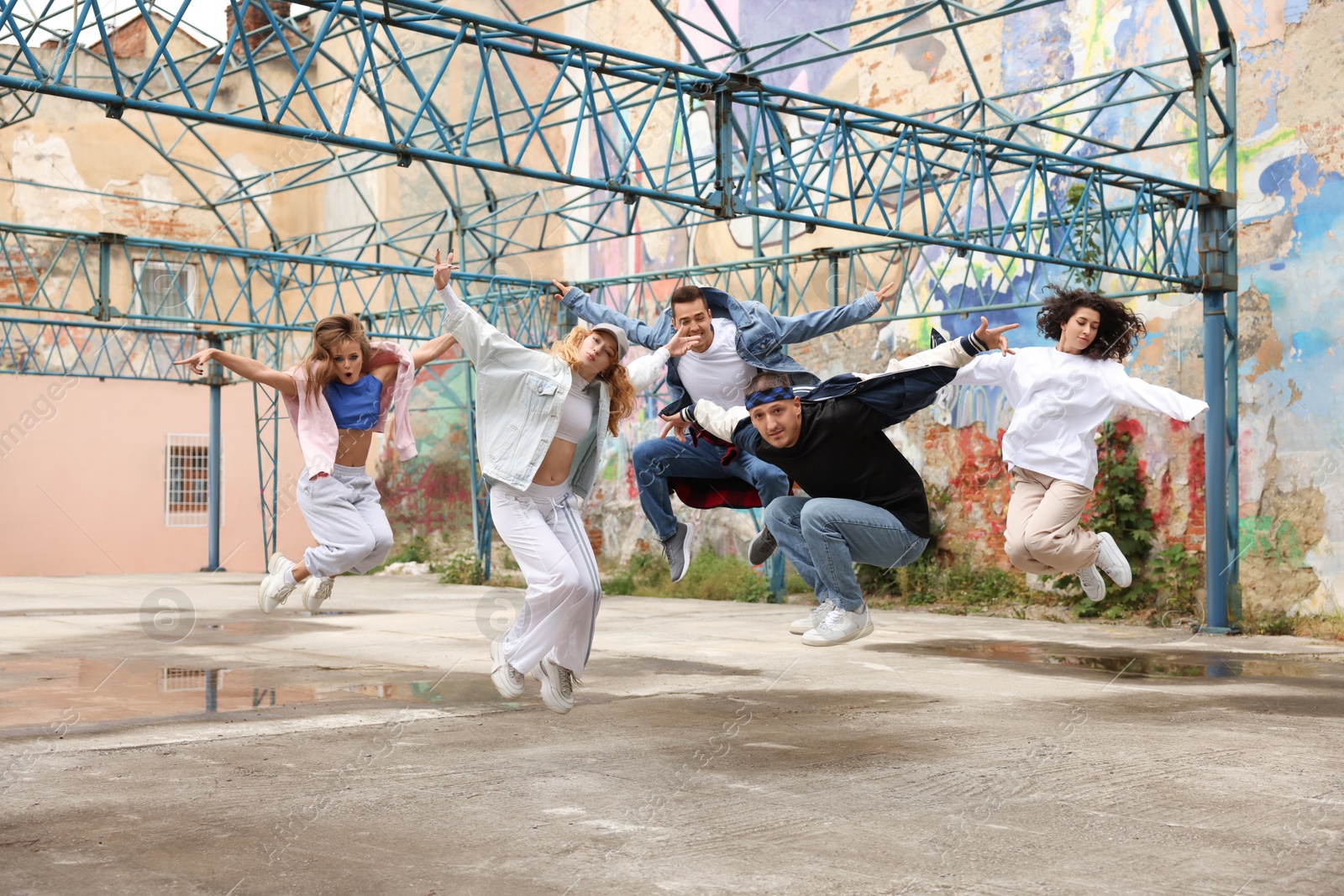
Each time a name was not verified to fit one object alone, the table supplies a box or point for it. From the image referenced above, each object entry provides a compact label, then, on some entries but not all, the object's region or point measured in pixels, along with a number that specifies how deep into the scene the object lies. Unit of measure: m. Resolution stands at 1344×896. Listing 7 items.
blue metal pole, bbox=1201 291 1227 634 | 13.00
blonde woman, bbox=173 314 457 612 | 8.08
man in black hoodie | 7.06
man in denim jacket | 7.84
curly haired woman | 7.74
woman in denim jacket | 6.23
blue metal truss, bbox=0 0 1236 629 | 9.92
